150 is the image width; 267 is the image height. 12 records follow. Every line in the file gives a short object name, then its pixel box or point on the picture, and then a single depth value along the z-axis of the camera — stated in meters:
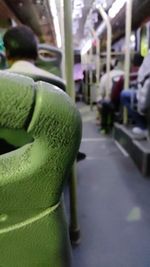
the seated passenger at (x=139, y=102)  2.80
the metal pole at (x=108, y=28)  4.53
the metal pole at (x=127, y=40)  3.56
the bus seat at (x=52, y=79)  0.89
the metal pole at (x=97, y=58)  6.20
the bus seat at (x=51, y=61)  3.10
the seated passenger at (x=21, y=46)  1.99
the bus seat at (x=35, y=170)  0.41
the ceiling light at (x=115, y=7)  4.09
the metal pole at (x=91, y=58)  7.21
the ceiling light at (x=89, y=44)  7.21
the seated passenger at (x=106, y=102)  4.88
